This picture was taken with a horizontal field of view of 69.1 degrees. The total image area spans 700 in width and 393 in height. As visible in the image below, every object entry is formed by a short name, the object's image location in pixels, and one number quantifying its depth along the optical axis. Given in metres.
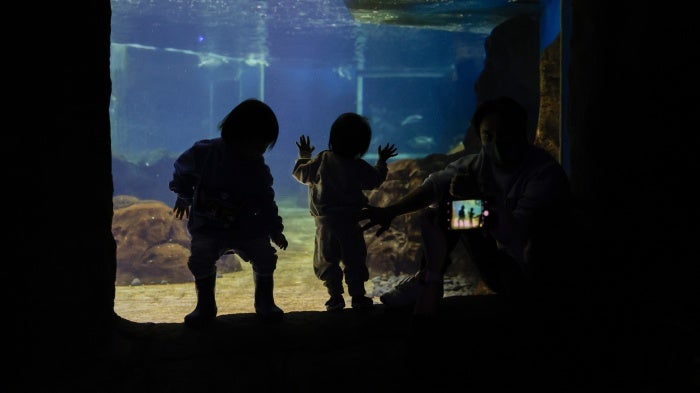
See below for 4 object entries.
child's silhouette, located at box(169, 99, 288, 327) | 3.21
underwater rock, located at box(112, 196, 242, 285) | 11.11
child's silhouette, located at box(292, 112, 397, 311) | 3.76
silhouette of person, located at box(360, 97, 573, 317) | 2.98
